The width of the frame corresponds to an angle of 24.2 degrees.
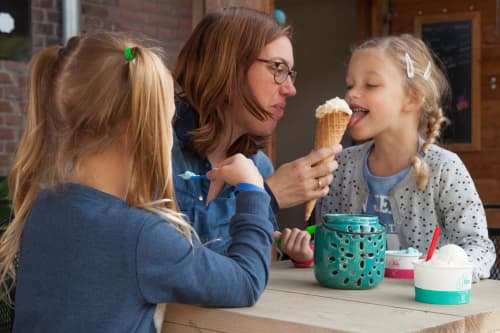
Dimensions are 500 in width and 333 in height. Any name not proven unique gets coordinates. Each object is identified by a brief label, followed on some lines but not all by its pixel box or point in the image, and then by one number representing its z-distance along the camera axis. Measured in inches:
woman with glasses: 77.6
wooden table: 61.0
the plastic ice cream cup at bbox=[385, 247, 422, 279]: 74.0
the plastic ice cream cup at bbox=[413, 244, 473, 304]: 65.4
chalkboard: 234.5
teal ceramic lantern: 68.7
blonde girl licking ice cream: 79.7
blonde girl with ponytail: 63.0
